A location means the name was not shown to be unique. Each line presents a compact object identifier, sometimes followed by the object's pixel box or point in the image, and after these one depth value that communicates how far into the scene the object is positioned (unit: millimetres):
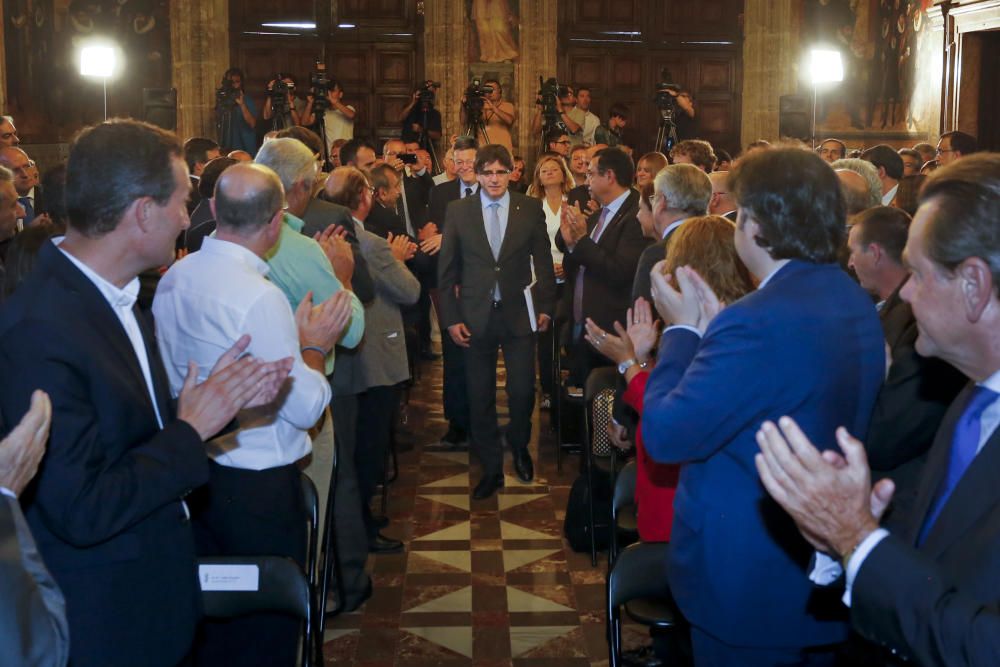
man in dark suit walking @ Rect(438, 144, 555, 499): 6434
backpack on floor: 5398
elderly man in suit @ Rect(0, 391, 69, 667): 1462
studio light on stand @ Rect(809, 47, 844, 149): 13047
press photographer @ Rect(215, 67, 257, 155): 12500
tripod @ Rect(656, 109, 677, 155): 11461
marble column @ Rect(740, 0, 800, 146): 15391
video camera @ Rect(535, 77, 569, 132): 12055
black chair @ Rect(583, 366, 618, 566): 5137
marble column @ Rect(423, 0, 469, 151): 15016
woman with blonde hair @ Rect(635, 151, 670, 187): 7109
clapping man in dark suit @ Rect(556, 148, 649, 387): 6102
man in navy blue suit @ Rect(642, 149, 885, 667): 2447
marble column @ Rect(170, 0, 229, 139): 14633
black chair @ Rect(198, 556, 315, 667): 2875
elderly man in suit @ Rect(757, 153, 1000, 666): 1604
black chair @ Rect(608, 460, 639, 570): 3756
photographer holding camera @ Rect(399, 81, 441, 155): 12484
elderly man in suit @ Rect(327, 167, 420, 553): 5465
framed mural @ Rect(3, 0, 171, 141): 12656
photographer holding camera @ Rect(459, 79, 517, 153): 13977
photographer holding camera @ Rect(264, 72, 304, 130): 11164
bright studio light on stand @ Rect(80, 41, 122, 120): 12180
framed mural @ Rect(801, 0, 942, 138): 14570
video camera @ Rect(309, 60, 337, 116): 11336
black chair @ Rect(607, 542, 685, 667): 2945
